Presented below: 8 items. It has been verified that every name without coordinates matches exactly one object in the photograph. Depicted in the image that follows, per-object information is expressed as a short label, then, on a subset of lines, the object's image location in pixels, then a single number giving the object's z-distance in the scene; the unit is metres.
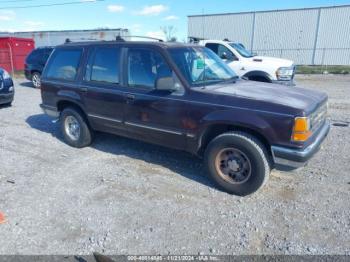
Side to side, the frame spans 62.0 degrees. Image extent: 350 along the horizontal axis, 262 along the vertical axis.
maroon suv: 3.44
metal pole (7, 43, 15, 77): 18.91
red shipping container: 19.02
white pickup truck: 9.09
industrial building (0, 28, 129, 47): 25.92
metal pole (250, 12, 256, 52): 28.14
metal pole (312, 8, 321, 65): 25.73
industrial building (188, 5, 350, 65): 25.38
